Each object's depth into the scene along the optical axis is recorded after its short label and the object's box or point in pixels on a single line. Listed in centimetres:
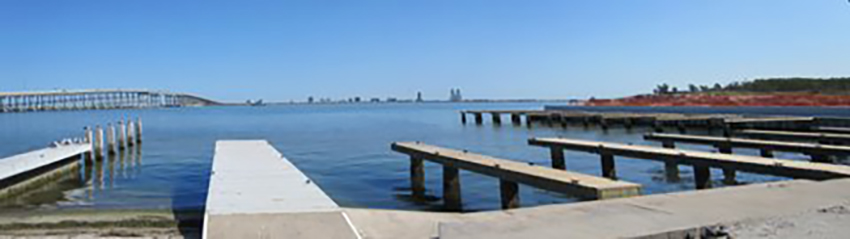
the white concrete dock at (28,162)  1442
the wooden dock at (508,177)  734
